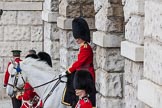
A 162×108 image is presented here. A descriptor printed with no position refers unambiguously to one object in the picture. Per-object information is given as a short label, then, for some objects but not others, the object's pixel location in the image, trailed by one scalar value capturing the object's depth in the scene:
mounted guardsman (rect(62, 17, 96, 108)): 18.48
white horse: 18.83
